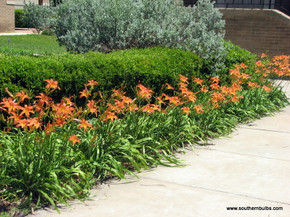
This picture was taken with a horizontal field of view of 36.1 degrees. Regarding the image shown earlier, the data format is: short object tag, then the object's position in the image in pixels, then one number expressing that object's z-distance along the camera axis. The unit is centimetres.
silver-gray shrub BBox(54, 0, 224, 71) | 973
